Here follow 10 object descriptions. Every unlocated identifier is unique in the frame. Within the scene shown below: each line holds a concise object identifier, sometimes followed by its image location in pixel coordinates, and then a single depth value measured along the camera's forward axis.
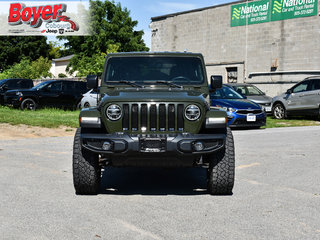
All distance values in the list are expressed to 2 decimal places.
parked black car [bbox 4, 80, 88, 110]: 21.47
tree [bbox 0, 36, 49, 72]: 72.81
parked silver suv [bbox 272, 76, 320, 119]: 18.53
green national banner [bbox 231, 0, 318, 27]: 27.51
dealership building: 27.59
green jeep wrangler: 5.25
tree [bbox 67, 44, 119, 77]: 41.50
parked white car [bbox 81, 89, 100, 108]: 21.25
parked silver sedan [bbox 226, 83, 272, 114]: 19.64
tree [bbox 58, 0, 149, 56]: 55.84
